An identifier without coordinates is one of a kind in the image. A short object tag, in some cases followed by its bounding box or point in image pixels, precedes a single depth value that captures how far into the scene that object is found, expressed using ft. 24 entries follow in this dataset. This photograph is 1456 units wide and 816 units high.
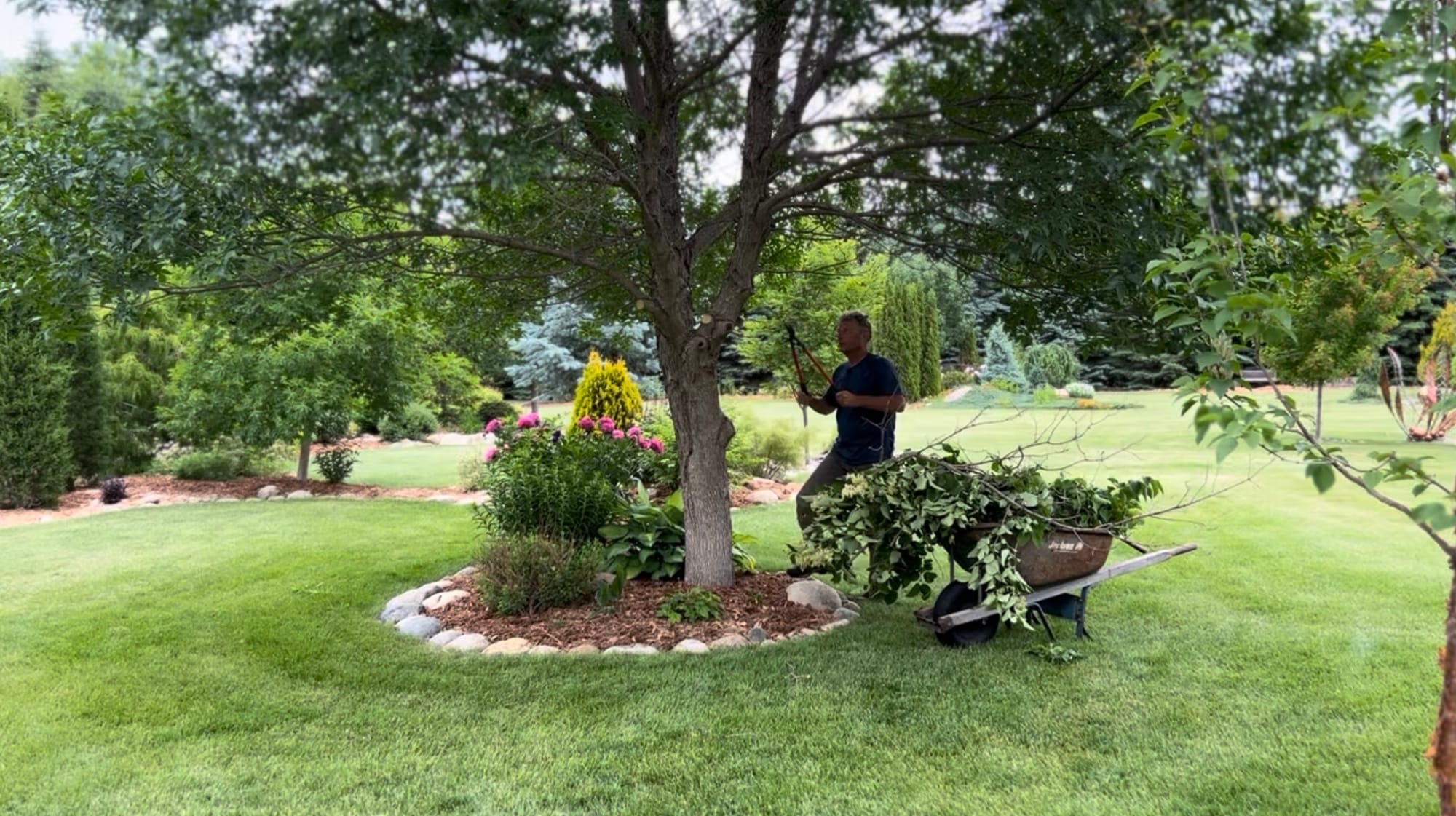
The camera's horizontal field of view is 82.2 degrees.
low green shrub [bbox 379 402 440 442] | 51.51
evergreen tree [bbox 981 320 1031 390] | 72.18
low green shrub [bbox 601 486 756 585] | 16.47
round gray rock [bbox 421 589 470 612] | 16.02
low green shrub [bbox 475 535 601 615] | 15.06
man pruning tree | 15.96
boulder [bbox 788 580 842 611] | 15.58
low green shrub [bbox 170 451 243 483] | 36.11
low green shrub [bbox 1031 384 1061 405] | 62.69
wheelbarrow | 12.60
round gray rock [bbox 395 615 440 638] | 14.52
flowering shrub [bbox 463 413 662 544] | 17.74
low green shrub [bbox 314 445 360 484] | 35.88
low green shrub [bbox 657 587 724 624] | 14.33
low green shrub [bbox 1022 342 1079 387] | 67.56
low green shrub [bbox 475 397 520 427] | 66.44
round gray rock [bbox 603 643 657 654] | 13.17
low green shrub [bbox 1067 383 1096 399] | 66.51
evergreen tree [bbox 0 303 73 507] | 29.01
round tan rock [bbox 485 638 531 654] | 13.34
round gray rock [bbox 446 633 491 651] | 13.60
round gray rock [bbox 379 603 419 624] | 15.55
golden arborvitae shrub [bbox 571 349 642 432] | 32.04
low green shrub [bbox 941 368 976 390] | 79.56
